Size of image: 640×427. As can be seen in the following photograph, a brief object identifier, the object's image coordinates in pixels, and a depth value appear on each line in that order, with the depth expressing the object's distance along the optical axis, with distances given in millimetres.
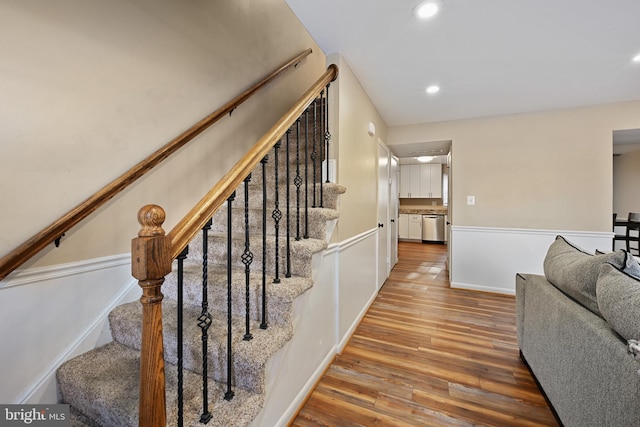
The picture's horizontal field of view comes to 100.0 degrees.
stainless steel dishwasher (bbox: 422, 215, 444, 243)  7270
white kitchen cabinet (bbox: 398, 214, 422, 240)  7562
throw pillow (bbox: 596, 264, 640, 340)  916
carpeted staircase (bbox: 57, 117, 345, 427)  1073
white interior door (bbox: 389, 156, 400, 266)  4355
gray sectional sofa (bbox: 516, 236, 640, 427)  920
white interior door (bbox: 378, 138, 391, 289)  3453
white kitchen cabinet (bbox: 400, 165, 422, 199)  7750
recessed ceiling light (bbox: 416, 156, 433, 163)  6895
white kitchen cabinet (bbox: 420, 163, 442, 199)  7531
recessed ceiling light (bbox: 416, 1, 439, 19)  1525
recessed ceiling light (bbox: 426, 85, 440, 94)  2611
